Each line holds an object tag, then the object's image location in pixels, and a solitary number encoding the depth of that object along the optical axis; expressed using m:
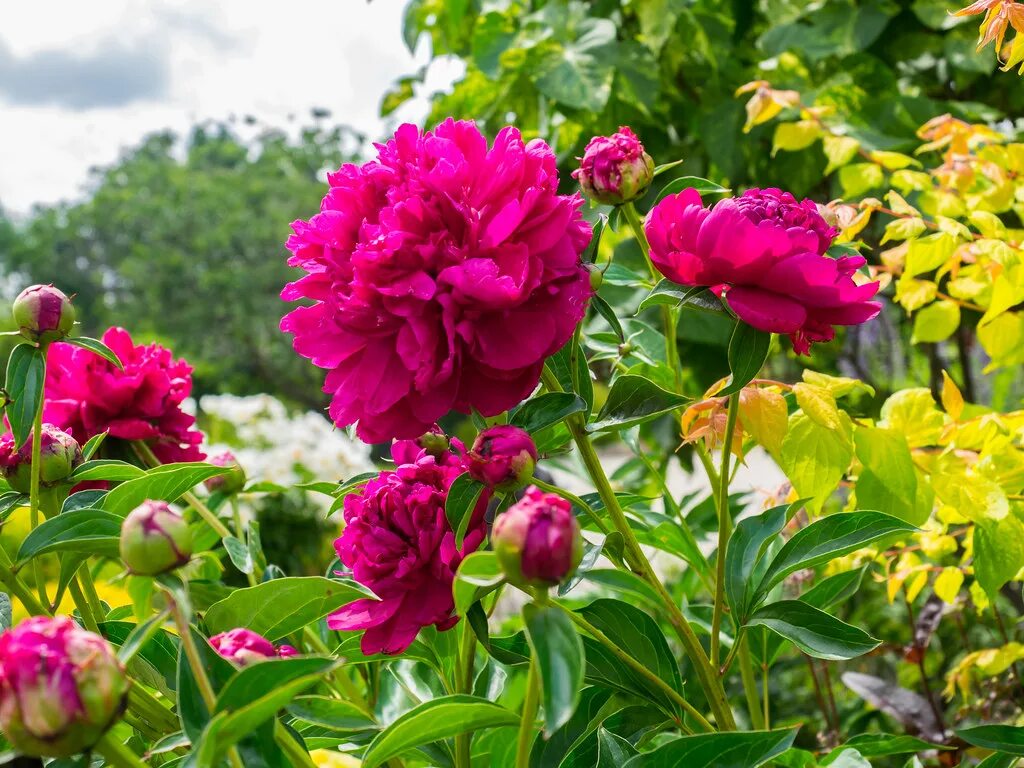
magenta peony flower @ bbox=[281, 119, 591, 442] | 0.42
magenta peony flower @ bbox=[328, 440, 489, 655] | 0.46
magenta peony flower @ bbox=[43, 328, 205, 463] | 0.69
